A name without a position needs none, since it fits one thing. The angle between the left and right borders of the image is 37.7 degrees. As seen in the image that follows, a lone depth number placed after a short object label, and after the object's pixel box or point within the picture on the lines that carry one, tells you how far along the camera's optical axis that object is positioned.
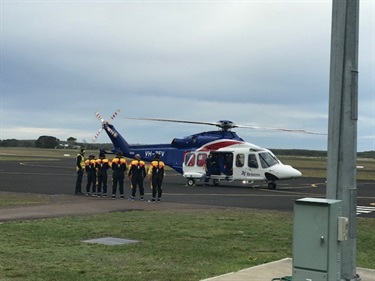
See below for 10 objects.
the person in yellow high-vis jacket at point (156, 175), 20.84
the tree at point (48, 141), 166.38
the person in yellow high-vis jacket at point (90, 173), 23.72
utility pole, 6.56
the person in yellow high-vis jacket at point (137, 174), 21.34
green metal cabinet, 5.75
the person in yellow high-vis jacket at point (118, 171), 22.39
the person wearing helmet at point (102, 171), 23.20
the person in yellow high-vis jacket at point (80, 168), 23.52
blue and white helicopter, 29.47
